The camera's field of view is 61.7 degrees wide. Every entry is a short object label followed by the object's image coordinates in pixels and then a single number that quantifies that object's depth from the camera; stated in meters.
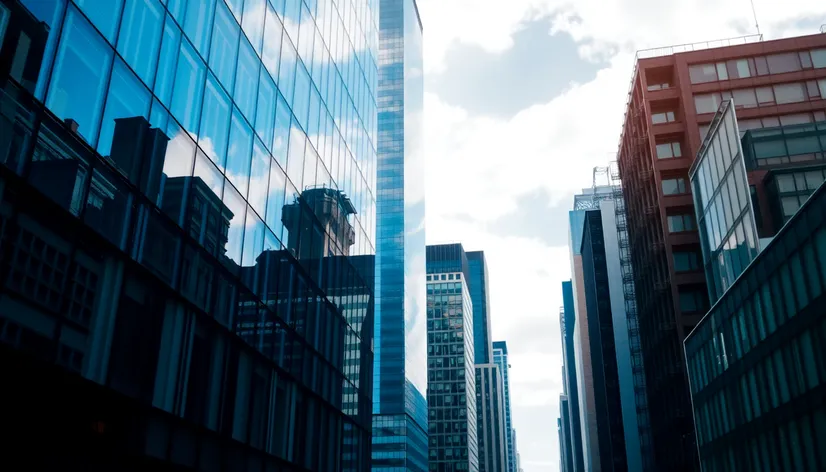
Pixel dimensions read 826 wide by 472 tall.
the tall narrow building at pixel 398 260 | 154.75
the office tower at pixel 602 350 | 132.38
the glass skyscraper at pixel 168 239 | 12.63
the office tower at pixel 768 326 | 26.31
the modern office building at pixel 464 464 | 199.25
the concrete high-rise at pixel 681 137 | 61.44
